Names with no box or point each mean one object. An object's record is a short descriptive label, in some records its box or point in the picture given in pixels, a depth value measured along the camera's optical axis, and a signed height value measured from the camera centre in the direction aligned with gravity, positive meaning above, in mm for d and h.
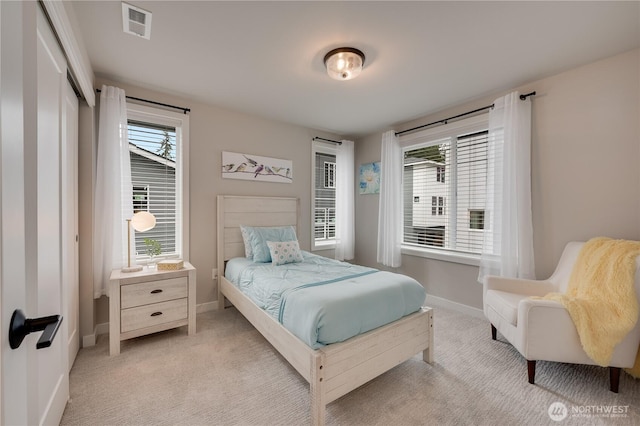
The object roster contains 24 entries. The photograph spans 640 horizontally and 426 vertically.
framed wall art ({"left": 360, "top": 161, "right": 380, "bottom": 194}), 4168 +569
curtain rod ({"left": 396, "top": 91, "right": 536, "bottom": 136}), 2609 +1158
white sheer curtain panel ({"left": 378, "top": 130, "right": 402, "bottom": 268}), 3746 +185
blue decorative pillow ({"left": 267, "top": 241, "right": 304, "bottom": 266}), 2848 -434
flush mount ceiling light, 2056 +1216
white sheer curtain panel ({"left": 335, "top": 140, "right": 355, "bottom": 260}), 4297 +197
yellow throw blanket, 1699 -610
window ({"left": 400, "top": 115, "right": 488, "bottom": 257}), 3105 +320
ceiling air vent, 1687 +1309
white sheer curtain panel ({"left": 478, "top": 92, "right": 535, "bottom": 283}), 2580 +229
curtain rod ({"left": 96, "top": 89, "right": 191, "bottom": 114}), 2707 +1191
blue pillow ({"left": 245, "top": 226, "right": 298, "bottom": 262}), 2995 -290
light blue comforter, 1609 -604
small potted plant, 2684 -370
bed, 1519 -923
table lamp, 2492 -97
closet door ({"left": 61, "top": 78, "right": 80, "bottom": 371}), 1609 -37
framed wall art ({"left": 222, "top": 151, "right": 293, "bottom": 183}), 3340 +616
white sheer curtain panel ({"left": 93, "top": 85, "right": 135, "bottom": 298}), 2410 +235
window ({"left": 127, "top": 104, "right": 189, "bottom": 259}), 2822 +456
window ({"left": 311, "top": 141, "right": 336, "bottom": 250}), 4160 +298
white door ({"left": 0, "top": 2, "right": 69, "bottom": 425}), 528 +39
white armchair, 1740 -873
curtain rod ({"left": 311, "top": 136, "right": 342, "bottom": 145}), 4082 +1168
